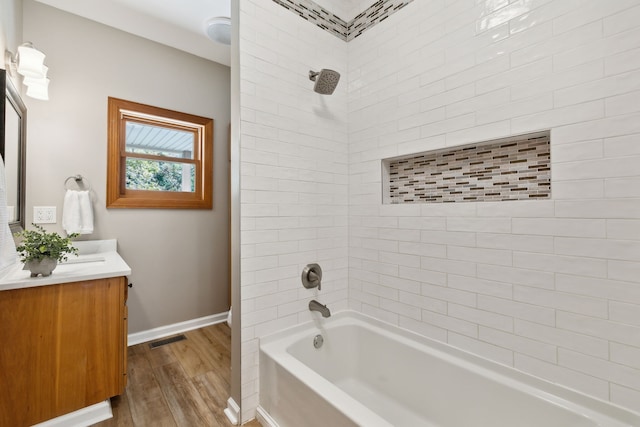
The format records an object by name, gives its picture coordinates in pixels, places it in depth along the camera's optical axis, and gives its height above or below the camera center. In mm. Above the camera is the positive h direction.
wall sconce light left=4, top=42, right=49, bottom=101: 1743 +976
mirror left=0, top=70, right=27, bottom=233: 1461 +439
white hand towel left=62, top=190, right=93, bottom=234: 2129 +40
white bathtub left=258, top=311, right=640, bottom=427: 1109 -831
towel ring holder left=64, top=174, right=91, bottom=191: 2215 +301
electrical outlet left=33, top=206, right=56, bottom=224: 2094 +28
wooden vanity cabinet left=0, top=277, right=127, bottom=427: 1349 -690
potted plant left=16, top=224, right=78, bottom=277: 1401 -172
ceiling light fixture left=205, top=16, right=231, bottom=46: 2316 +1644
